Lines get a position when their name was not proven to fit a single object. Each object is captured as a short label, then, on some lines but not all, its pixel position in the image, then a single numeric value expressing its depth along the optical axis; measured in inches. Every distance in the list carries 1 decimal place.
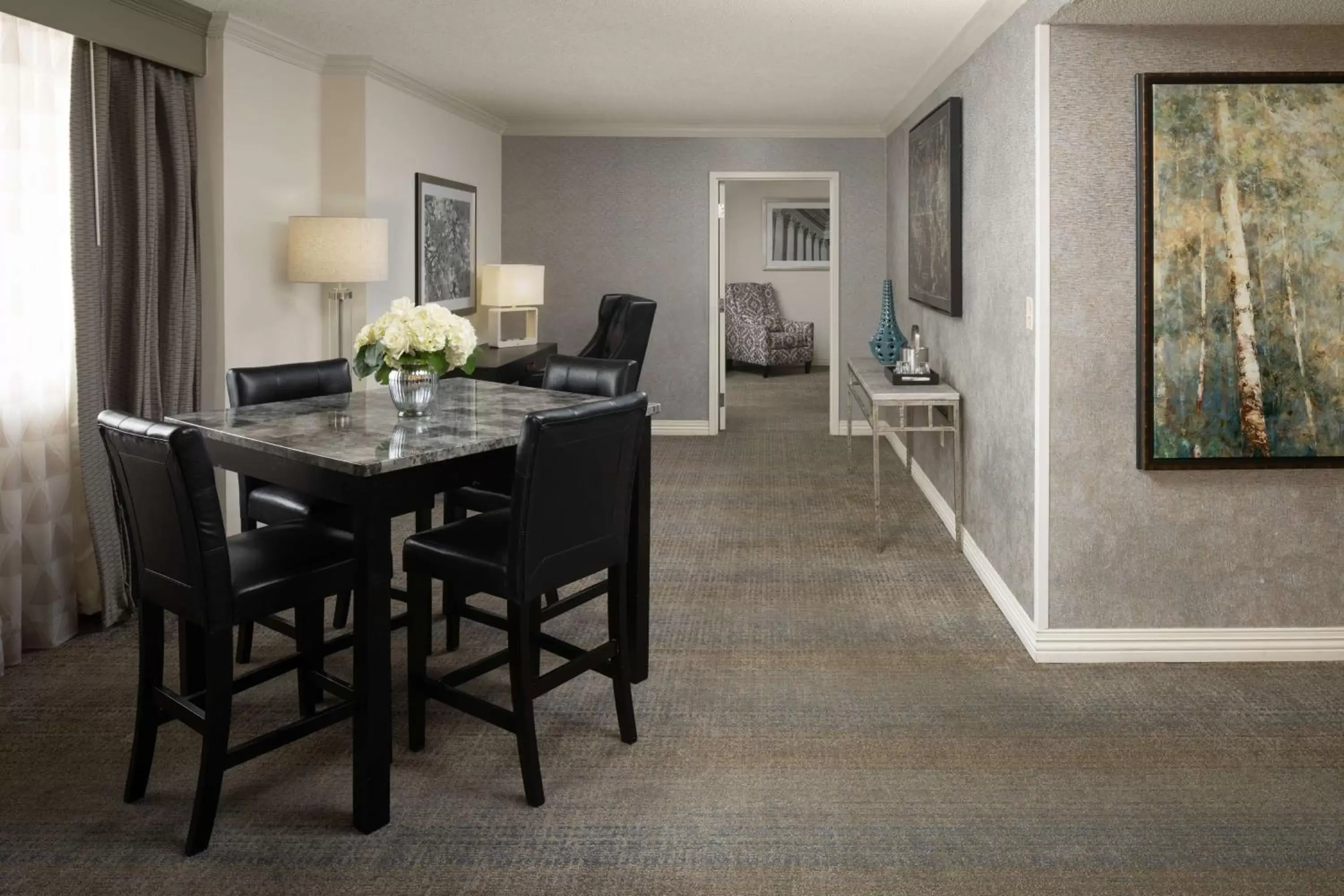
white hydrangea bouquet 119.6
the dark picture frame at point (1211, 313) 131.7
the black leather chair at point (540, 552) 99.7
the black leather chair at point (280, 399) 132.2
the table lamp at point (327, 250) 187.6
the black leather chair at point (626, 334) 258.7
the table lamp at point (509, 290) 269.7
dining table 97.0
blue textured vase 247.8
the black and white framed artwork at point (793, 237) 502.6
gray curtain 147.3
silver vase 121.0
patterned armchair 477.4
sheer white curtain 136.8
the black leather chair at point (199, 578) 91.0
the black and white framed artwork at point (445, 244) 244.8
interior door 319.6
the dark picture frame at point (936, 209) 196.9
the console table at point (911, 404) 194.2
